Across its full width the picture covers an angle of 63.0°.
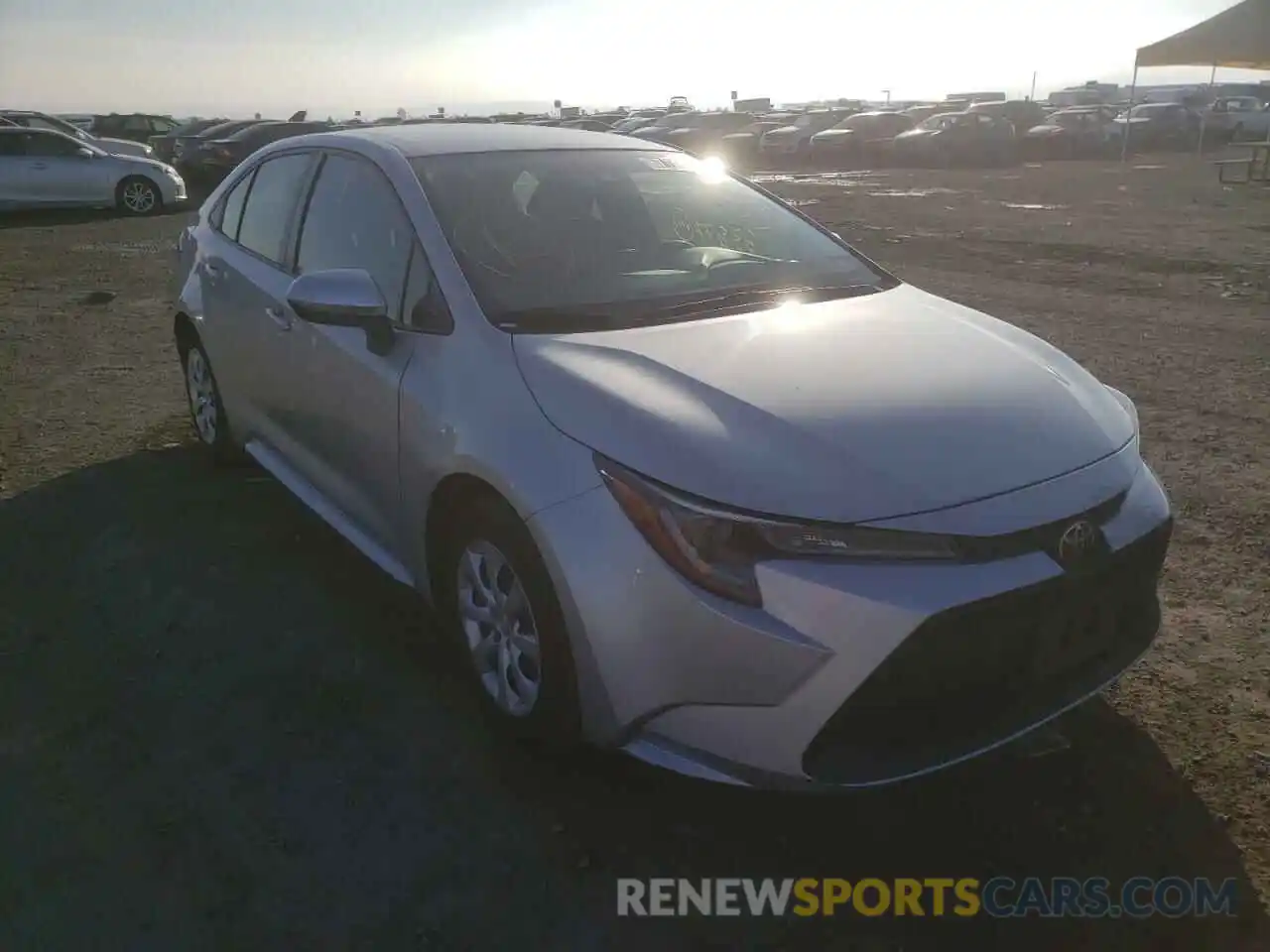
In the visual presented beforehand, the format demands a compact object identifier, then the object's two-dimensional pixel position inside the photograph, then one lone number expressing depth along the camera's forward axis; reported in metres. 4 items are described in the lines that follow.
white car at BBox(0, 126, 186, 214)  16.81
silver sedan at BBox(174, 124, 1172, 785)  2.18
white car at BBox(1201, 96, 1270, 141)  36.06
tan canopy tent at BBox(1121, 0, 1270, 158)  20.56
